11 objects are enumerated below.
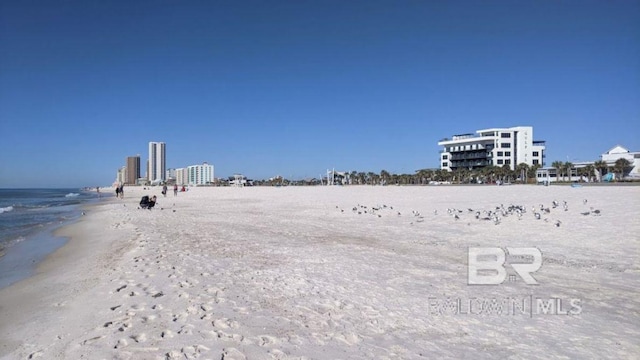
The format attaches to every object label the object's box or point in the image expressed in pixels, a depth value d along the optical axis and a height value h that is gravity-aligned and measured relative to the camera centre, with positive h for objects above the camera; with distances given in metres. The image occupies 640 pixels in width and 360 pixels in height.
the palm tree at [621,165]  71.50 +4.09
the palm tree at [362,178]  133.93 +2.31
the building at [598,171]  75.38 +3.64
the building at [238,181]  172.54 +1.29
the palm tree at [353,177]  139.88 +2.78
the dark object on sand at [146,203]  28.06 -1.53
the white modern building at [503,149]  91.62 +9.24
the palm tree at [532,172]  80.31 +2.94
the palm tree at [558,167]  79.40 +4.18
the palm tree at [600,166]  73.64 +4.00
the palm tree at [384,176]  119.76 +2.83
